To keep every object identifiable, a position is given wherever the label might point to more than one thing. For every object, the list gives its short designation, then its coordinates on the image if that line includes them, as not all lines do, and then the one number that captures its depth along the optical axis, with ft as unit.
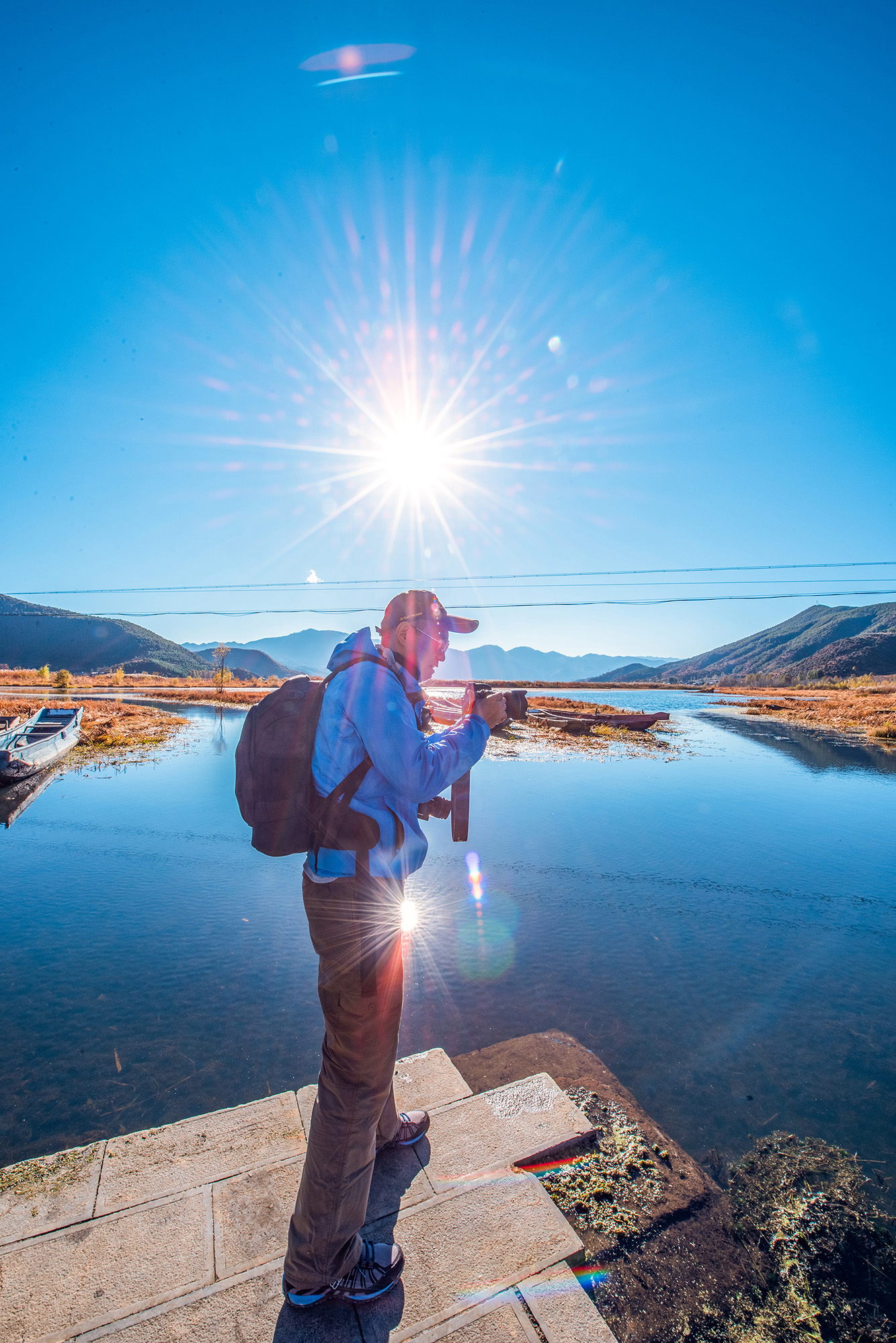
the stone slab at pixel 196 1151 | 9.34
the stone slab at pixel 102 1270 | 7.29
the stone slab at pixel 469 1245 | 7.49
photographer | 7.32
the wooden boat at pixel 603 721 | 95.09
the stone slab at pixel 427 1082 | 11.46
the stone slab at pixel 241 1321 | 7.10
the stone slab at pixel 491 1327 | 7.11
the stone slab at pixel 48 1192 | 8.59
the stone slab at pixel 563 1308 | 7.23
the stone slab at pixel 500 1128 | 9.80
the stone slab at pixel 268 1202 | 8.24
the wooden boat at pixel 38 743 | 46.88
